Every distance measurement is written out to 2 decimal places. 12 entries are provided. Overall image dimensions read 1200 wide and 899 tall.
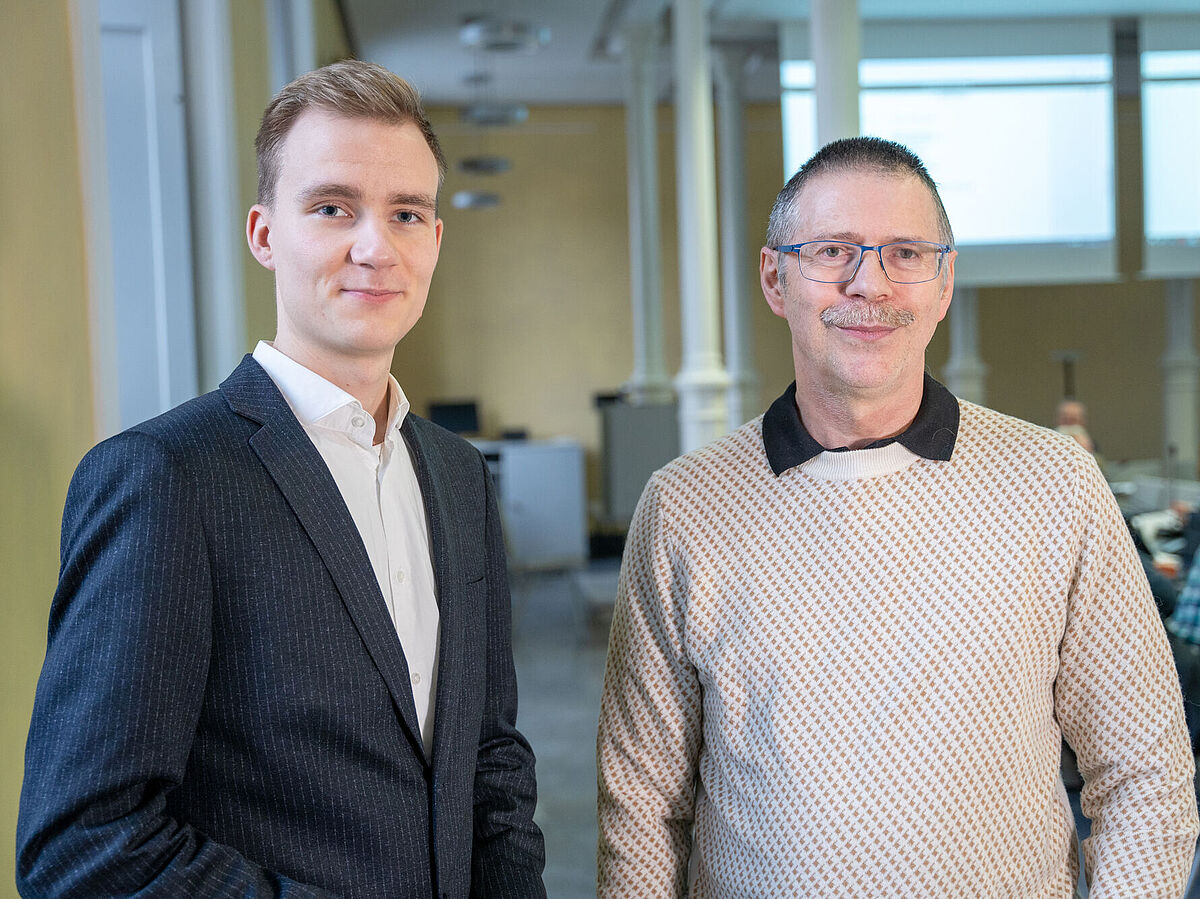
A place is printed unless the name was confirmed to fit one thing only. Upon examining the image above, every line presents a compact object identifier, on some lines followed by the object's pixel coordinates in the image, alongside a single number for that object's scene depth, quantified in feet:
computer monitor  41.01
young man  3.19
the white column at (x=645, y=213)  30.71
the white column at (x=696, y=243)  23.94
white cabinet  36.29
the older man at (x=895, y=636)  4.58
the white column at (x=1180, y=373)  33.42
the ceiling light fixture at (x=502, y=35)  25.38
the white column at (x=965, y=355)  34.78
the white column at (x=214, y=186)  10.47
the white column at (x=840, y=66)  13.56
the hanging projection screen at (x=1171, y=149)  28.71
